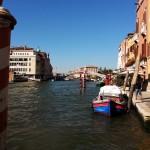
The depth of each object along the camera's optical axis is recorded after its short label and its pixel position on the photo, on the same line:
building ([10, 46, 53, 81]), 62.74
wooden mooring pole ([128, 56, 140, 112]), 10.65
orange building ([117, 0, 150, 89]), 15.70
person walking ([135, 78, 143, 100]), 12.39
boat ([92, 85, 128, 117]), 10.04
